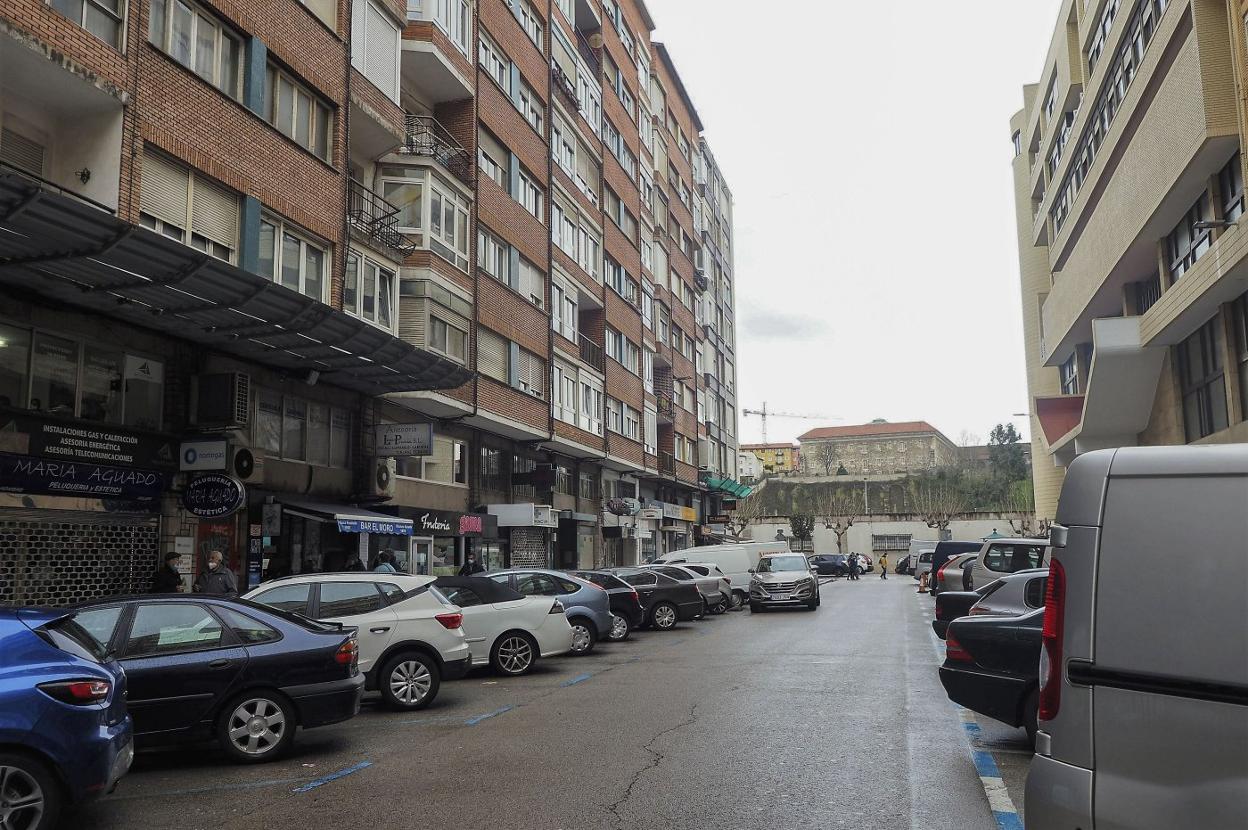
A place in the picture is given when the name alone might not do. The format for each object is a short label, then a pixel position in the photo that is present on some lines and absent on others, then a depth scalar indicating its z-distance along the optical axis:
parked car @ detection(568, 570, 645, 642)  20.50
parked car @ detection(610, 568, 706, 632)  23.56
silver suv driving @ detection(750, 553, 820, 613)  28.59
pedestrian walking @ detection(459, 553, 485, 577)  22.83
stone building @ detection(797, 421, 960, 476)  140.62
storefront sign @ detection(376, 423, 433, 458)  21.70
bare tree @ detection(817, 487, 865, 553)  87.25
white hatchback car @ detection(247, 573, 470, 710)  11.43
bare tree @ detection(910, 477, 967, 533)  83.88
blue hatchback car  5.92
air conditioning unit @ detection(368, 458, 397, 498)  21.86
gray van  3.62
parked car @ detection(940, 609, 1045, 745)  8.54
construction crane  184.62
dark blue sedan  8.33
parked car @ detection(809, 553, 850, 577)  66.88
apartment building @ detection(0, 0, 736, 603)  14.12
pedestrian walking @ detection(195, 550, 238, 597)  14.60
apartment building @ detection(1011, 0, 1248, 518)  20.55
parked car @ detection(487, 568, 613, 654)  17.18
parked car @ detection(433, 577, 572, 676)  14.46
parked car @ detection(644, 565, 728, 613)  25.33
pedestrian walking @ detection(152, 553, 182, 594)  15.09
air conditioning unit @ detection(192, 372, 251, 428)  16.64
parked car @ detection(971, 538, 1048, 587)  18.58
